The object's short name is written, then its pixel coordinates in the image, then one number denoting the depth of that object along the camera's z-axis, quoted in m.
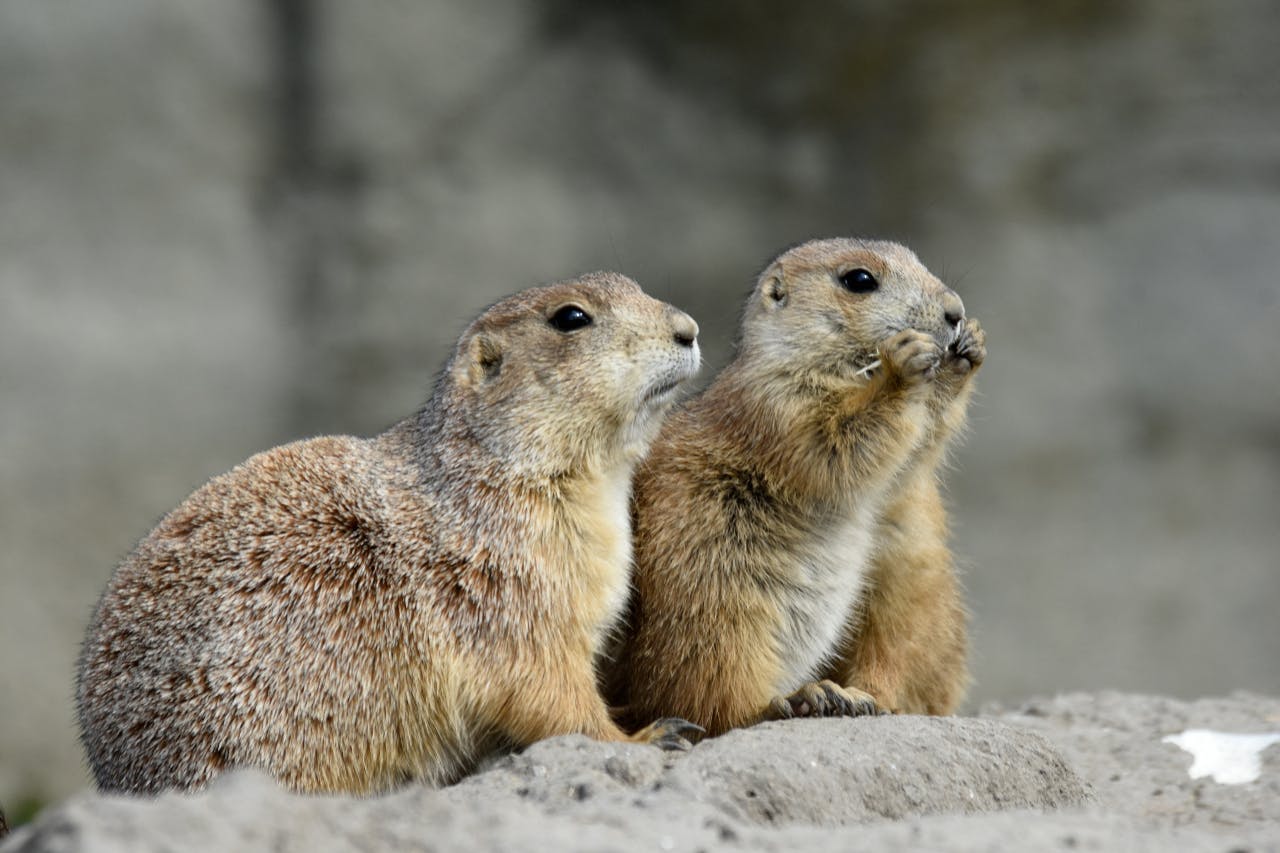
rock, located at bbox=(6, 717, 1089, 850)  5.56
